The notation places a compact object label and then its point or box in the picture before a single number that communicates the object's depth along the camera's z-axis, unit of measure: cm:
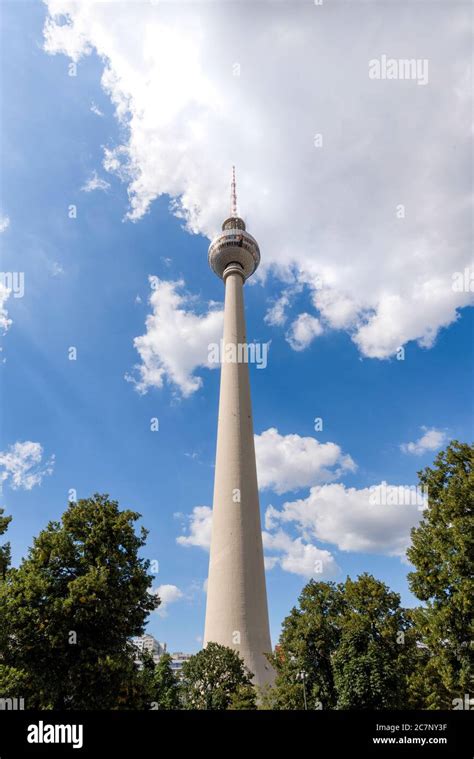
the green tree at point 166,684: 3931
